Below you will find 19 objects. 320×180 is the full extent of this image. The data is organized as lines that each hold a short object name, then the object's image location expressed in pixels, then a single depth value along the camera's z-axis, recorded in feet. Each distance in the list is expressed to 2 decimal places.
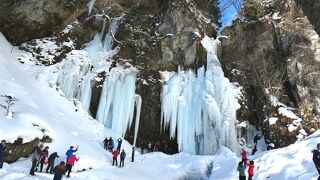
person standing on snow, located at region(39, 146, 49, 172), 33.21
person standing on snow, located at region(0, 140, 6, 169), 30.48
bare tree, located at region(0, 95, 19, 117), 38.66
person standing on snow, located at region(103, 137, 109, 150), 46.63
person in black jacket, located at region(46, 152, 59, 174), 33.29
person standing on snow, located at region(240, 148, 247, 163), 33.47
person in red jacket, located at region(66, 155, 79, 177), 31.40
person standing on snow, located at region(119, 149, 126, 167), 41.26
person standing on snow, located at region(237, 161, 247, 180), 29.65
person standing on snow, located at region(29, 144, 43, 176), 29.50
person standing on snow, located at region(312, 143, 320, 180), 22.40
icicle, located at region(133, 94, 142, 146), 52.32
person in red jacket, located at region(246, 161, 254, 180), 29.73
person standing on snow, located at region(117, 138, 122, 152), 46.57
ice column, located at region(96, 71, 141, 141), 51.75
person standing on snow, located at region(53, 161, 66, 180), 23.69
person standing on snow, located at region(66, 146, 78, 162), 33.08
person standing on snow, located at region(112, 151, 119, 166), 41.44
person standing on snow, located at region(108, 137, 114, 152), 46.33
